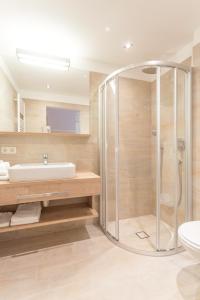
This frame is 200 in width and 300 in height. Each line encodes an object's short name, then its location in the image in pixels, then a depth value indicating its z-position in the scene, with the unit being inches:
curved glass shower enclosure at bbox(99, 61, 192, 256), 71.6
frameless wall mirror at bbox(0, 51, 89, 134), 79.0
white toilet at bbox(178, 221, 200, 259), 45.5
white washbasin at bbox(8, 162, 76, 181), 62.8
